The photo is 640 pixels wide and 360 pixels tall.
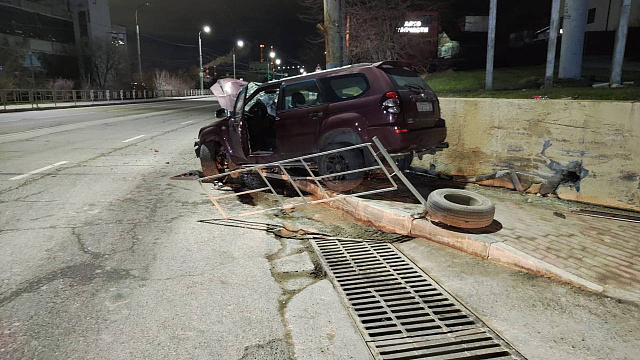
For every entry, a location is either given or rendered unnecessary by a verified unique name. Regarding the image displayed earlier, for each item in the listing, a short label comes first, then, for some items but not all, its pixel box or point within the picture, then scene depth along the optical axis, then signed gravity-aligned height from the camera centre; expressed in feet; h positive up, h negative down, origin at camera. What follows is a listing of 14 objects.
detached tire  14.32 -3.80
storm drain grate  8.43 -5.15
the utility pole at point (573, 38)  49.42 +9.39
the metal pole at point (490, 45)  38.60 +6.67
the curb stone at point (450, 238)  11.59 -4.69
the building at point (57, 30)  166.09 +38.09
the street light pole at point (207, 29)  148.15 +30.43
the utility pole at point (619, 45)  31.83 +5.57
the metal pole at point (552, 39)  36.52 +6.76
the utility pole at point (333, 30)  33.14 +6.94
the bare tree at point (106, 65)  182.50 +20.87
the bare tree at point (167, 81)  206.49 +15.41
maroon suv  17.97 -0.47
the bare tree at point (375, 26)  81.30 +17.84
